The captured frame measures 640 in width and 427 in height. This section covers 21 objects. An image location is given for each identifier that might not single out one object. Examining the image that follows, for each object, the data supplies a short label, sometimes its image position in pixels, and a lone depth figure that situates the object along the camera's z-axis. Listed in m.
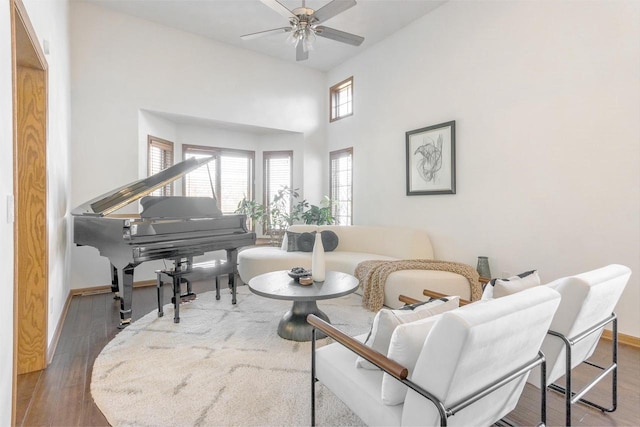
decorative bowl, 2.98
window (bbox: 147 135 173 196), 4.98
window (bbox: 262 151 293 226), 6.48
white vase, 2.96
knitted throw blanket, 3.48
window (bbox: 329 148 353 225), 6.10
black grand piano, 3.11
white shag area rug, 1.84
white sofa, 3.43
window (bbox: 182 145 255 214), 5.73
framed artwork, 4.27
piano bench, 3.29
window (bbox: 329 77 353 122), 6.11
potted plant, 5.91
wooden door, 2.31
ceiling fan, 3.07
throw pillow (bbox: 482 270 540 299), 1.67
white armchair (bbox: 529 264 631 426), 1.50
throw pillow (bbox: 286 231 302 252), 4.89
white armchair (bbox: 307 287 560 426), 1.03
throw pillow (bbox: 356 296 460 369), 1.39
